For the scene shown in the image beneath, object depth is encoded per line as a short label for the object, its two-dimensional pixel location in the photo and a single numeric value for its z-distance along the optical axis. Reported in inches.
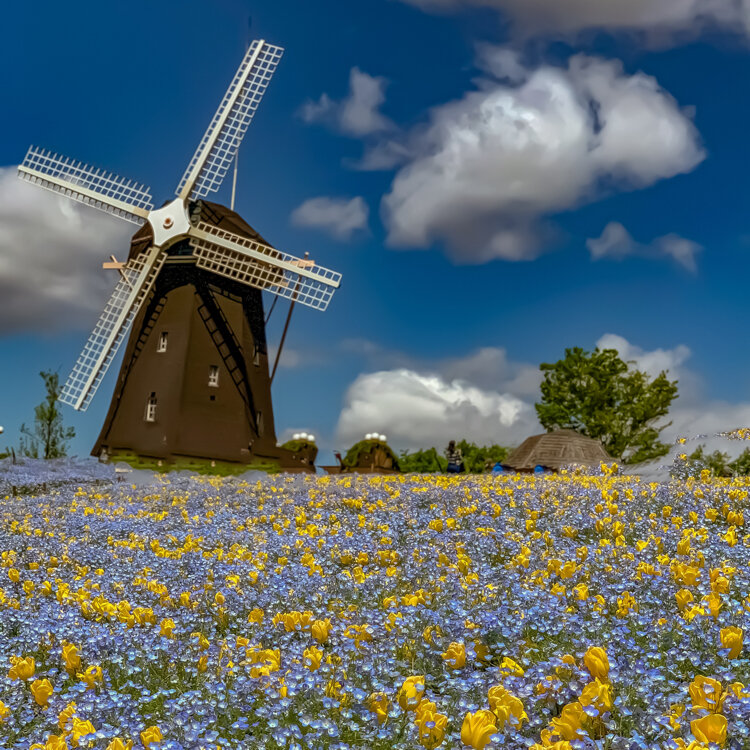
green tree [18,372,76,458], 1509.6
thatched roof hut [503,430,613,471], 1222.3
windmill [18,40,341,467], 1113.4
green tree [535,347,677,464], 1557.6
